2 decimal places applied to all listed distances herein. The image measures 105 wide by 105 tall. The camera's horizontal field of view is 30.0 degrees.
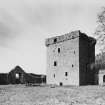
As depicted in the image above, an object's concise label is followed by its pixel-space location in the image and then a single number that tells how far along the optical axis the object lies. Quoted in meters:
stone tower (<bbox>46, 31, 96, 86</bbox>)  39.06
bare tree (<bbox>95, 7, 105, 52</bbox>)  28.09
